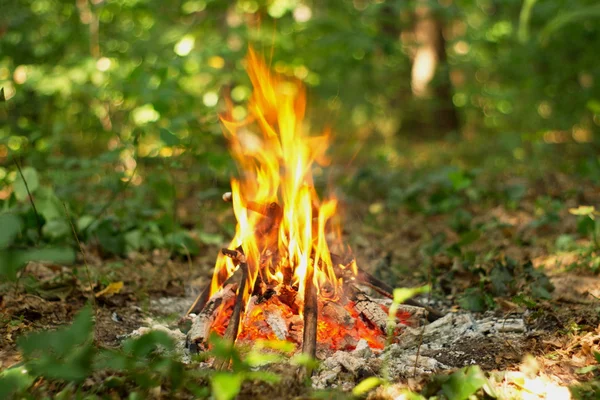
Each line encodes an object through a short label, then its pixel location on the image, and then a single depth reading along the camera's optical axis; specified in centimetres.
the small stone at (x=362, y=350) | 291
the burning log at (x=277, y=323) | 303
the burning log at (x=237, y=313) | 292
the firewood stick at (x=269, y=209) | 346
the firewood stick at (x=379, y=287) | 344
